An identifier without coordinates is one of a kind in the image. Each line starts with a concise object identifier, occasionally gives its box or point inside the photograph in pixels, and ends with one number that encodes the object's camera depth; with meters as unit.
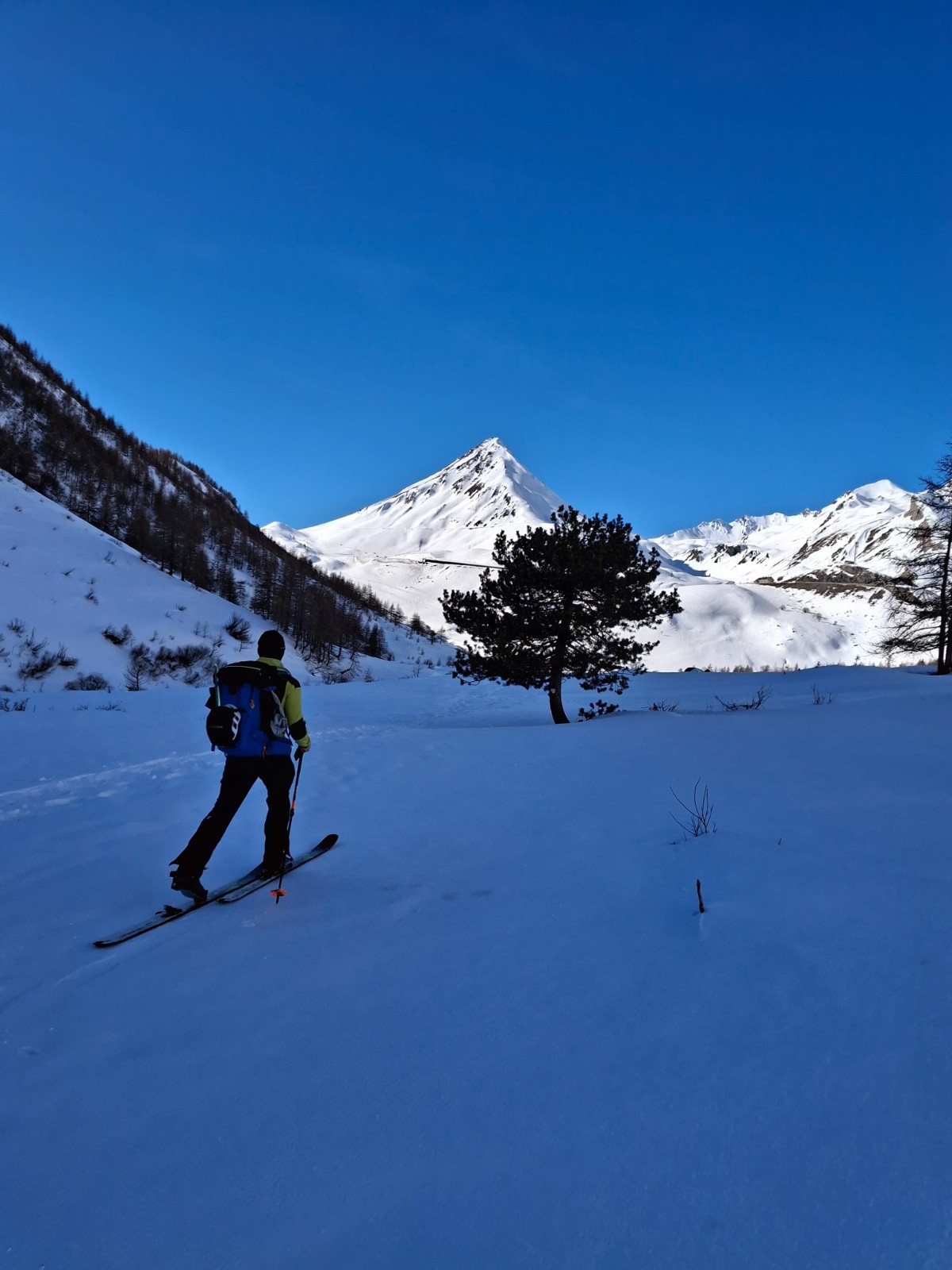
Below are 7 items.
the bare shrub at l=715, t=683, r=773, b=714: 11.78
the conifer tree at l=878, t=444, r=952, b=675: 18.05
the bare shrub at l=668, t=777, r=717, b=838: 4.38
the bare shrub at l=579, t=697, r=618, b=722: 13.27
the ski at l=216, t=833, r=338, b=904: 4.25
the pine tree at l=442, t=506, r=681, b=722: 12.45
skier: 4.33
